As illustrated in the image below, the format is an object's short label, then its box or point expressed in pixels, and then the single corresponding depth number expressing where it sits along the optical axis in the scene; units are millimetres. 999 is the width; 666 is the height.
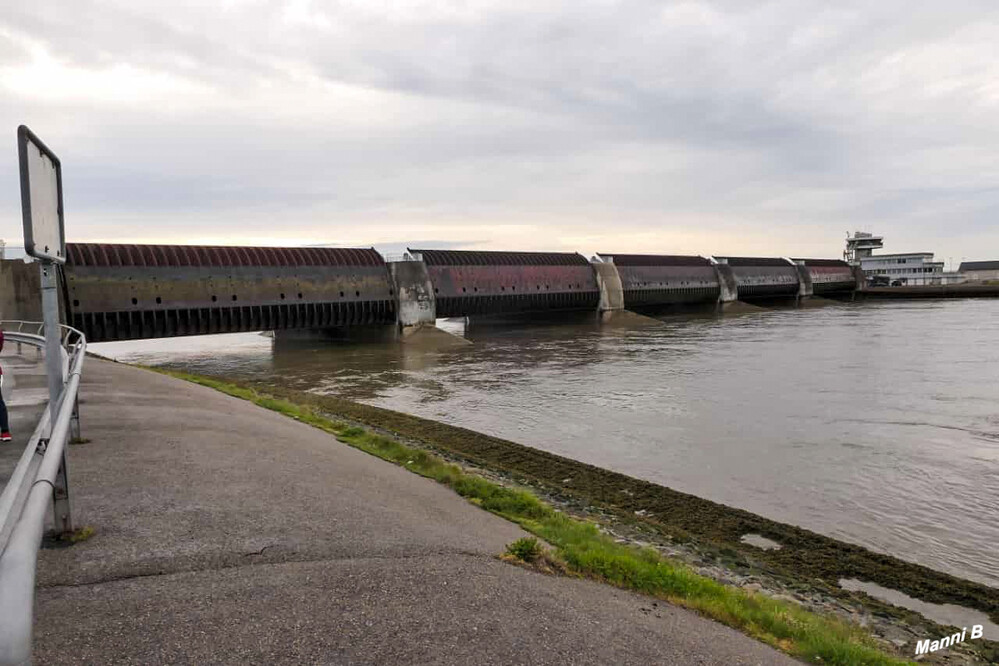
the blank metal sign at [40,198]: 4891
